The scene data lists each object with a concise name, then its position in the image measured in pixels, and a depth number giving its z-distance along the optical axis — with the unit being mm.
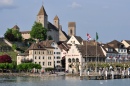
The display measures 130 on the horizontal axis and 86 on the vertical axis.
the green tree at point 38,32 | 162750
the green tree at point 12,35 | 161338
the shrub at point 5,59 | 138288
